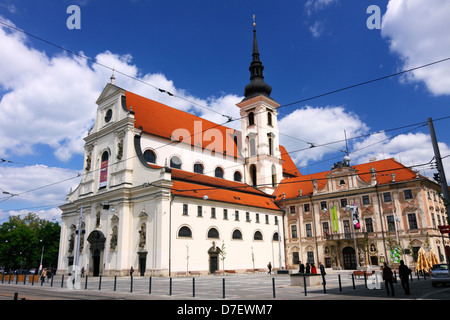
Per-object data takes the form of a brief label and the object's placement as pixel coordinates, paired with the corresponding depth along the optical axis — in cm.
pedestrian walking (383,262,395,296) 1537
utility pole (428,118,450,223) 1390
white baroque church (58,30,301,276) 3566
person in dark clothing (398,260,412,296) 1560
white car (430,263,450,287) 1900
